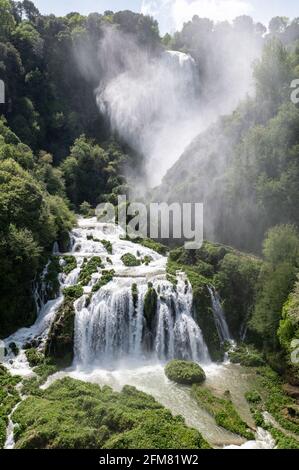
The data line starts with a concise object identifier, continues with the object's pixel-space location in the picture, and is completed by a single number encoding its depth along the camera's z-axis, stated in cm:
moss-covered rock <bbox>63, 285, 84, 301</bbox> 3478
